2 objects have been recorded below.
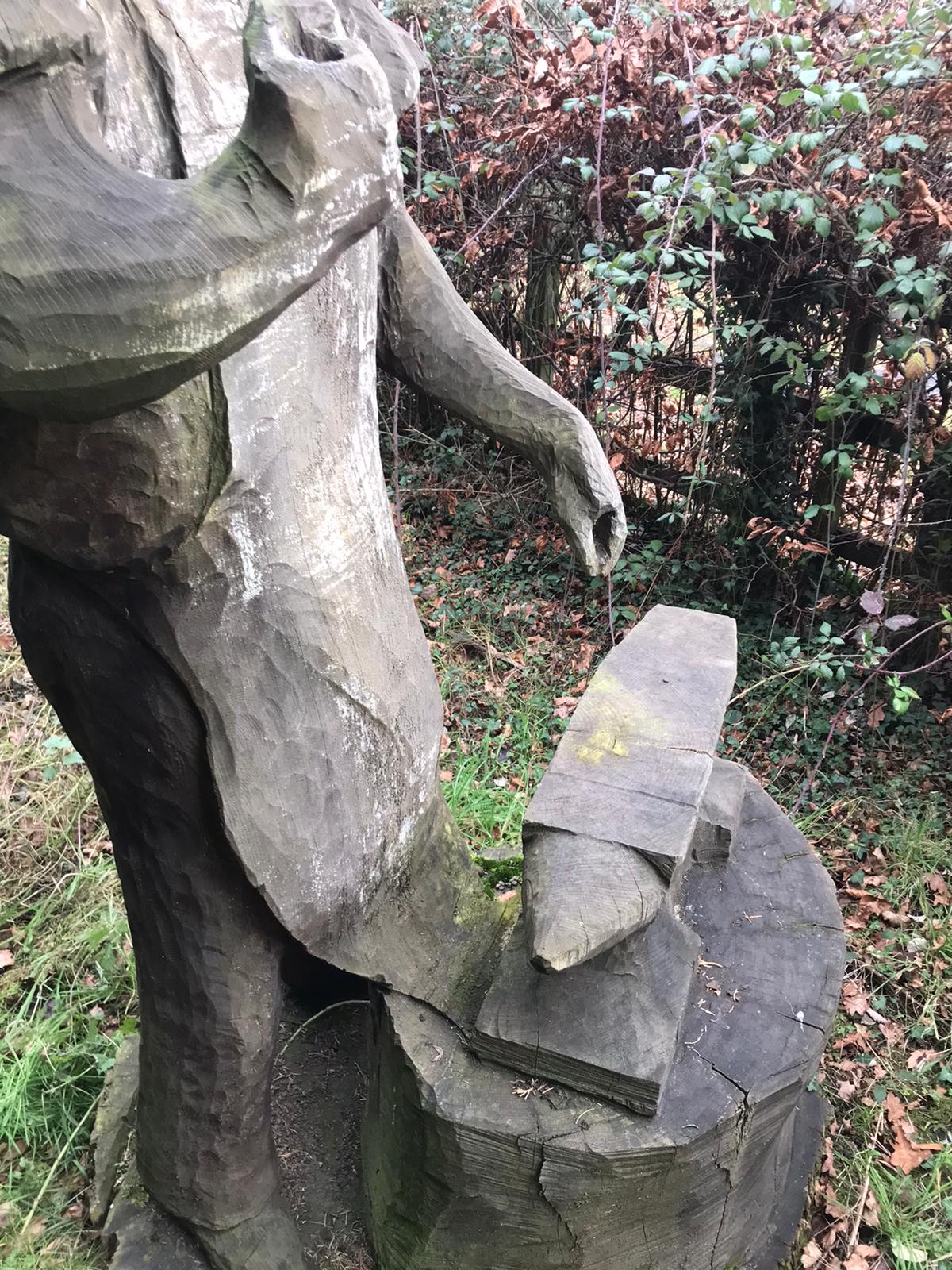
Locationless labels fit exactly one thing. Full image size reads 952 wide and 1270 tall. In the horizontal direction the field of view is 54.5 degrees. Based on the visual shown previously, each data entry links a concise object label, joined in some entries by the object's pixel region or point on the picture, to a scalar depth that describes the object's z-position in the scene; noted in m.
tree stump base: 1.37
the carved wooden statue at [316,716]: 0.75
